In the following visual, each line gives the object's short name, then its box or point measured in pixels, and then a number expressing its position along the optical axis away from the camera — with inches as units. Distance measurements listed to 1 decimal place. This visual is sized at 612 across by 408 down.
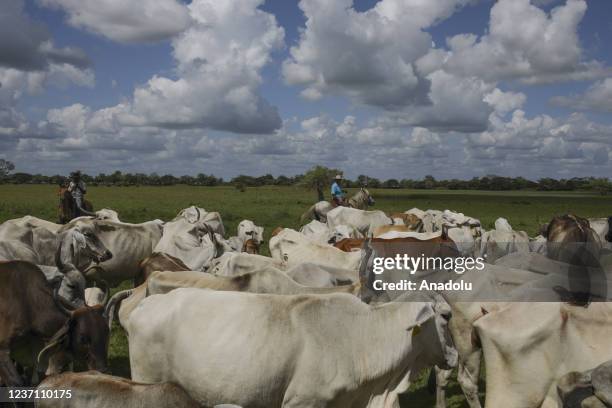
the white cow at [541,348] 203.3
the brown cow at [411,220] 669.9
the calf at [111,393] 179.5
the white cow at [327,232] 570.9
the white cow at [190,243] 439.5
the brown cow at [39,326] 231.6
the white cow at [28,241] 386.9
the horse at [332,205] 847.1
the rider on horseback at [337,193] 837.8
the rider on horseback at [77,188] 648.4
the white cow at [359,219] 703.6
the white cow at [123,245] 493.0
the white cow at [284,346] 201.2
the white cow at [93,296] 317.4
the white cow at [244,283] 279.1
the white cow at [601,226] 498.3
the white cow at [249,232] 595.8
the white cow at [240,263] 359.3
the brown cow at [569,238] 351.9
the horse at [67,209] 652.7
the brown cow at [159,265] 365.1
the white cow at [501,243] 482.0
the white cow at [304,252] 416.5
